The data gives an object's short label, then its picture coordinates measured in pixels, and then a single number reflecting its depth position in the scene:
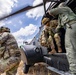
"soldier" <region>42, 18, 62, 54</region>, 1.47
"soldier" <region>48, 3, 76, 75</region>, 1.10
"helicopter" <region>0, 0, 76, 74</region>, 1.36
